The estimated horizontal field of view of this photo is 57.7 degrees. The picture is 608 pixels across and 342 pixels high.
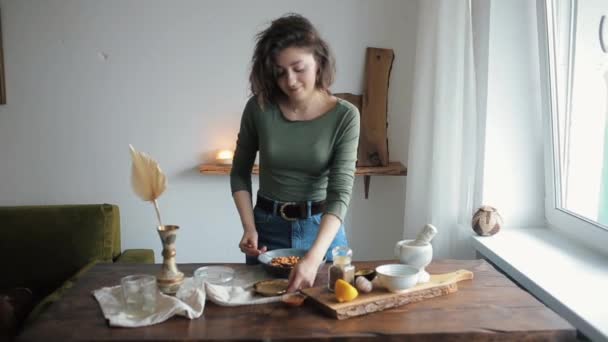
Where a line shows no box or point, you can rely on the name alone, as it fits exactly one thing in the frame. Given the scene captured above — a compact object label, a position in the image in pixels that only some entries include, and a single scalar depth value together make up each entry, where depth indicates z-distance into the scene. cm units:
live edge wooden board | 140
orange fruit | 141
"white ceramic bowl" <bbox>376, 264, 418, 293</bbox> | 148
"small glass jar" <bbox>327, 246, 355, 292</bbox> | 151
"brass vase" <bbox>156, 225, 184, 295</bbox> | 152
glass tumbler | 140
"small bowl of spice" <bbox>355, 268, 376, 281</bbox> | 158
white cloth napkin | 135
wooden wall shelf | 288
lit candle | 293
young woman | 176
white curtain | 237
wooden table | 129
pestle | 161
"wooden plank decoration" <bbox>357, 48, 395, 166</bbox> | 297
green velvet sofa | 269
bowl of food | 163
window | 203
